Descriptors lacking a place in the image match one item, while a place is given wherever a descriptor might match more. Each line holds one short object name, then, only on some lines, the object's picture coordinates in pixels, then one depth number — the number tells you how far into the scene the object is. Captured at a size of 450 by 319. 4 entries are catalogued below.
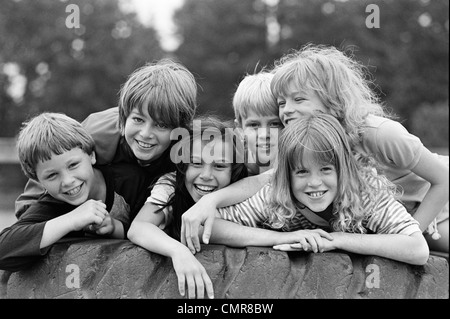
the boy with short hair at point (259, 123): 3.30
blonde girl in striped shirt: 2.61
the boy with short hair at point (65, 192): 2.66
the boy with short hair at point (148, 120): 3.07
